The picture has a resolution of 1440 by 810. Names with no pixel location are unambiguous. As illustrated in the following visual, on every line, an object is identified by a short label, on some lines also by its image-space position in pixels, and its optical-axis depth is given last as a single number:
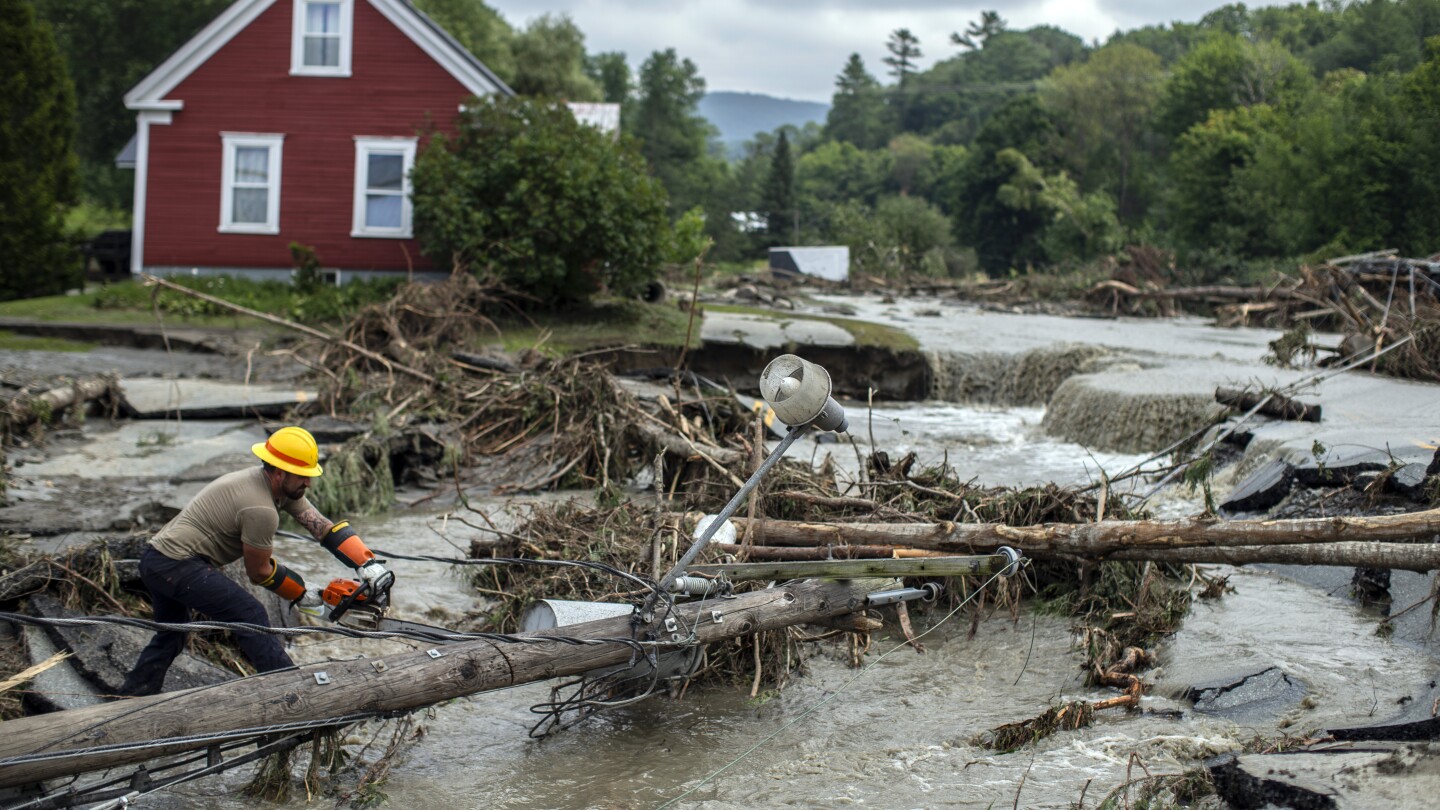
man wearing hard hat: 5.86
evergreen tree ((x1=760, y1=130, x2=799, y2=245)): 58.06
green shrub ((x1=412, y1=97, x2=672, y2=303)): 18.58
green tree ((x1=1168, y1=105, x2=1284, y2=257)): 40.25
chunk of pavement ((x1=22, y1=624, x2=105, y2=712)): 5.79
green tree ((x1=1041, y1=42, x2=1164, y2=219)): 58.78
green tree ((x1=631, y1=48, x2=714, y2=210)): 58.44
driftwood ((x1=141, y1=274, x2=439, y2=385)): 13.51
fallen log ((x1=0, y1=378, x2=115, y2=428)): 11.67
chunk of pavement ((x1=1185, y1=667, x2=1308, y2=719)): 6.05
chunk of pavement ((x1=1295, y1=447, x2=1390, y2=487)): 8.83
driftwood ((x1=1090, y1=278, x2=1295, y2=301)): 25.78
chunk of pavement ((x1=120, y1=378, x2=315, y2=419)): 13.16
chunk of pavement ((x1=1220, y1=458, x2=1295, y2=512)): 9.24
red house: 22.42
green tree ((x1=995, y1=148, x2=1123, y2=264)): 48.09
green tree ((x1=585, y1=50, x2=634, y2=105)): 75.19
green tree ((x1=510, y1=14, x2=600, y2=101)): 46.41
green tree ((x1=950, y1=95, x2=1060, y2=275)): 57.19
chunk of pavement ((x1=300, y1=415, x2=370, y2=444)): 12.05
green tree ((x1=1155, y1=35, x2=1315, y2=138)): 50.88
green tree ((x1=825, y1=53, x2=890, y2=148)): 117.25
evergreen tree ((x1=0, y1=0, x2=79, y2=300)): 22.66
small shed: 36.53
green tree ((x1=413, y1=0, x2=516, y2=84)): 46.31
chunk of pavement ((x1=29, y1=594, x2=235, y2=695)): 6.07
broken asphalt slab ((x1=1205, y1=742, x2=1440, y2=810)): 4.52
